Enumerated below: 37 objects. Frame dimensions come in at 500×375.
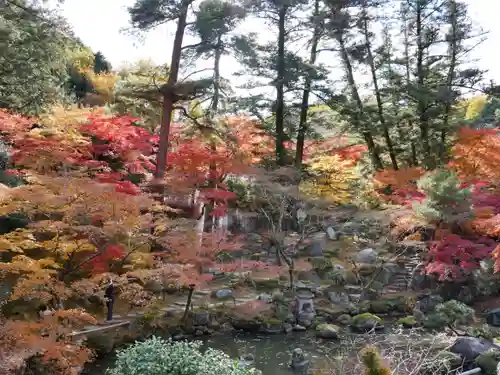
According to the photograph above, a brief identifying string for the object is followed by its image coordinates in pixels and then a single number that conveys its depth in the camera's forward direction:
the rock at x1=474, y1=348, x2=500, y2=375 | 8.09
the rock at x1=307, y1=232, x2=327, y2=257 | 15.16
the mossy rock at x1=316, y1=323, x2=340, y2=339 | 10.42
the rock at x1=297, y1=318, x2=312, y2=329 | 11.22
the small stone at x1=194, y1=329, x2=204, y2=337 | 10.34
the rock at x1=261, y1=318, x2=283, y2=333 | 10.88
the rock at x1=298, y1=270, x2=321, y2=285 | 13.74
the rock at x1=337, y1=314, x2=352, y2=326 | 11.51
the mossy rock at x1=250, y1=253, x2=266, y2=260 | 14.60
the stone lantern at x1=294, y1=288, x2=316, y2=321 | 11.41
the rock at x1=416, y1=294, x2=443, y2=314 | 12.49
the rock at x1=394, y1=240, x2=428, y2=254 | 12.95
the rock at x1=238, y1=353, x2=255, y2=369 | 8.74
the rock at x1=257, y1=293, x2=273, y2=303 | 11.66
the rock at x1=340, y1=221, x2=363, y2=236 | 17.11
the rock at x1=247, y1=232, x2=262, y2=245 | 15.60
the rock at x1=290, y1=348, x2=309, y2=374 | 8.61
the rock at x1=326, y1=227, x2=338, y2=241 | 16.73
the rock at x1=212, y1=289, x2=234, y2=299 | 11.80
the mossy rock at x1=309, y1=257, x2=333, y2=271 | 14.18
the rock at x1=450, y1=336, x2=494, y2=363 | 8.51
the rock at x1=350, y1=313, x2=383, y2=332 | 10.95
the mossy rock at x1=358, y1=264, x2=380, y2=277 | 13.86
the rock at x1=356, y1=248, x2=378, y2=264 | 14.45
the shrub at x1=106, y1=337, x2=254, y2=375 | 4.81
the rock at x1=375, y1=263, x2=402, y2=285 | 13.96
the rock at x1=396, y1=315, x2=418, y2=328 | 11.41
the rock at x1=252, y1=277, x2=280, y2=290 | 12.77
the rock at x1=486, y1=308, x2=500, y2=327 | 10.95
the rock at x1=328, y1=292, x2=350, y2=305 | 12.57
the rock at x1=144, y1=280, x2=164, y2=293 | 11.23
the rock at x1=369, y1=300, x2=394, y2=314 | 12.41
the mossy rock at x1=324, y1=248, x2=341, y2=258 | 15.31
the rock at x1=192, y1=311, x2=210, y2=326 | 10.54
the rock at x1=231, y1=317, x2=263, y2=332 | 10.83
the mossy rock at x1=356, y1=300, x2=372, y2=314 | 12.13
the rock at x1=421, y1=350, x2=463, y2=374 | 8.15
